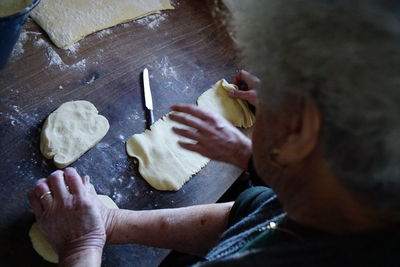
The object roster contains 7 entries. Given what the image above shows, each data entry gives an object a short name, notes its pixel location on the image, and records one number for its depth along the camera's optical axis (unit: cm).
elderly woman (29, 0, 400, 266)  44
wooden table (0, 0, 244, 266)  90
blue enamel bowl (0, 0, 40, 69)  79
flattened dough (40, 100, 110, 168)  95
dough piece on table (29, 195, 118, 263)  84
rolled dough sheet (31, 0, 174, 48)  114
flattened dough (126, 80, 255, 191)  102
